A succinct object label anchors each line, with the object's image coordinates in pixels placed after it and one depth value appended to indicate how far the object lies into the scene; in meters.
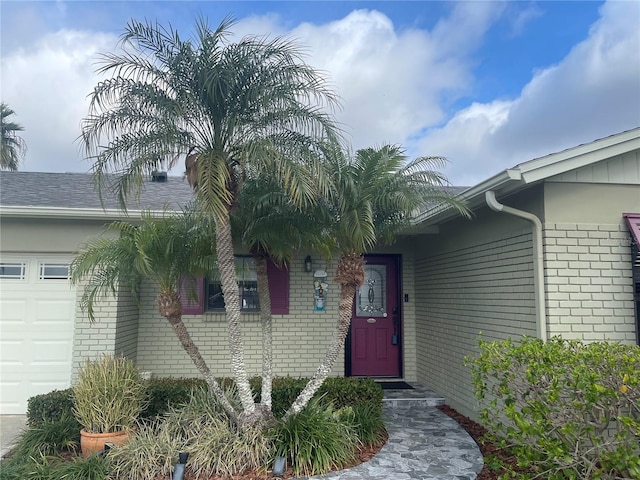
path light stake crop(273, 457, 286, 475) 4.03
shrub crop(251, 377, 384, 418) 5.29
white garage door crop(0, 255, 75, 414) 6.37
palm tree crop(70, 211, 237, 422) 4.54
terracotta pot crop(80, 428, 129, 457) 4.41
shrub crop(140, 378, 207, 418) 5.26
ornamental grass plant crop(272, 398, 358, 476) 4.14
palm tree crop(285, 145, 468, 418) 4.47
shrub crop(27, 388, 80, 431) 4.97
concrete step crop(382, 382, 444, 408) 6.61
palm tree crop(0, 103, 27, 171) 17.45
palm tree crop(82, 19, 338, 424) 4.09
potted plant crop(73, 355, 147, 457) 4.46
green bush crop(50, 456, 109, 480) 3.79
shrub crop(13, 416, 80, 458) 4.47
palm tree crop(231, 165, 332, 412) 4.67
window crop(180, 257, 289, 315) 7.42
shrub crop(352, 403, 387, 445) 4.84
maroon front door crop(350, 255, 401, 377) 8.08
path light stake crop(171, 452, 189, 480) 3.92
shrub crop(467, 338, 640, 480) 3.09
